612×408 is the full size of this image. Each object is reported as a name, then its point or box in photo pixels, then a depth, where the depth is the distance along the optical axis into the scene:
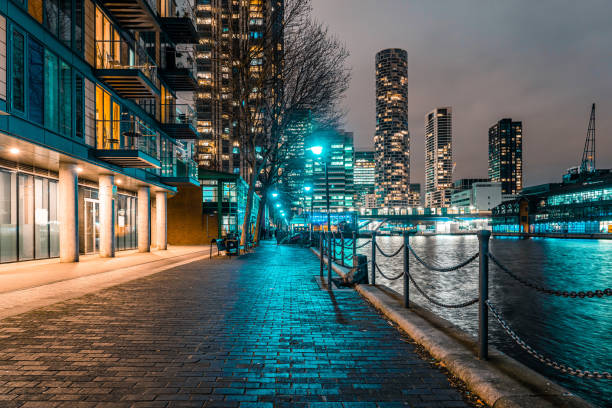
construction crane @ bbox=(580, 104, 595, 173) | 156.00
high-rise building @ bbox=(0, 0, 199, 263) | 12.56
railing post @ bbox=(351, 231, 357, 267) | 9.91
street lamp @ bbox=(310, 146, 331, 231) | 12.09
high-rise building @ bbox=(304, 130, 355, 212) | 149.40
